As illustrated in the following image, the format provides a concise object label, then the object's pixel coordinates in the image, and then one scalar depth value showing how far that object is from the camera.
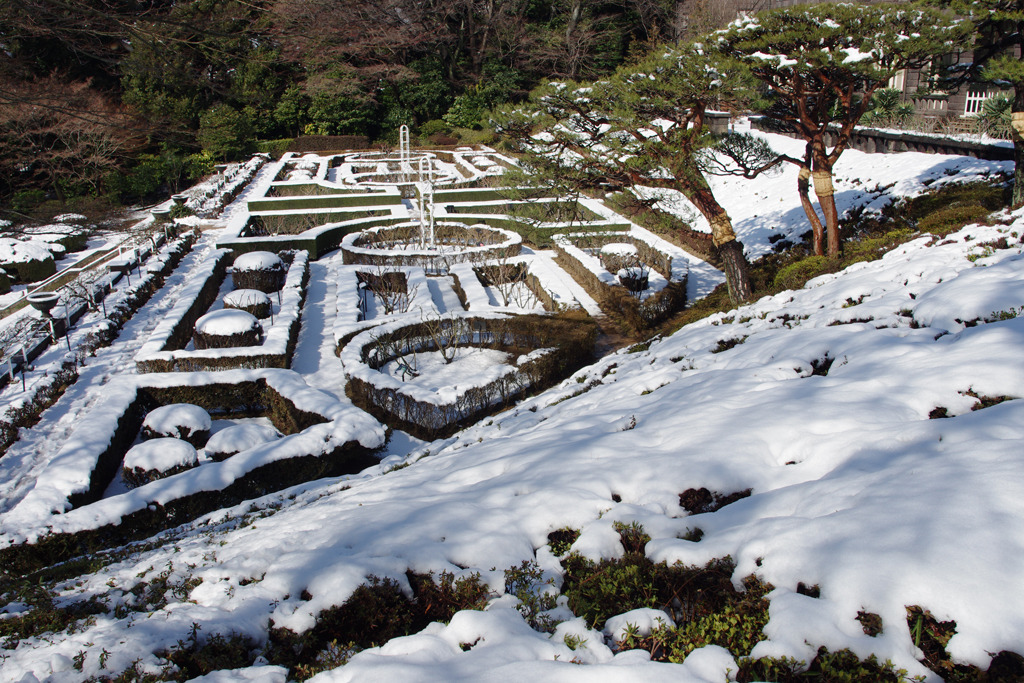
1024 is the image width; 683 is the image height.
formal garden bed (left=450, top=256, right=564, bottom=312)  12.33
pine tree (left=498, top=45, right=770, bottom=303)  8.55
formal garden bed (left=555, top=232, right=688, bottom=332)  11.77
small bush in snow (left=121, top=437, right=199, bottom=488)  6.98
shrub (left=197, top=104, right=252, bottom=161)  33.50
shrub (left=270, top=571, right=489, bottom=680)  3.08
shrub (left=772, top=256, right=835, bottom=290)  9.58
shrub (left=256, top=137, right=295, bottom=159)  37.53
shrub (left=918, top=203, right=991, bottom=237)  9.51
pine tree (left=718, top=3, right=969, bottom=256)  8.38
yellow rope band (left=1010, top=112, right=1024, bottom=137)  9.42
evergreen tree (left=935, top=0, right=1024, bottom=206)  8.24
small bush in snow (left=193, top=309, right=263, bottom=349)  10.24
